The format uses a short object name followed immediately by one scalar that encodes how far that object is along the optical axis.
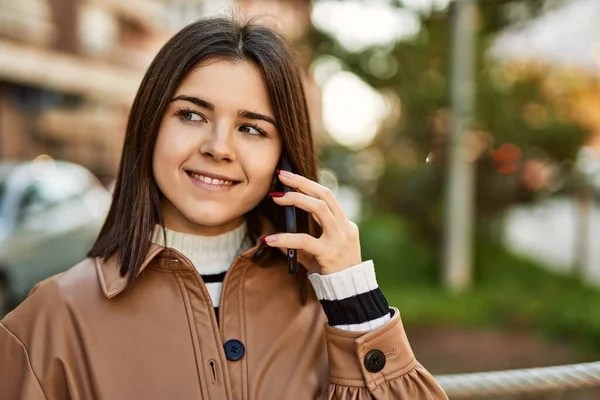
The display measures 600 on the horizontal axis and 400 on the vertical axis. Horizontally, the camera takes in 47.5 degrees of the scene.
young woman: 1.36
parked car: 6.93
